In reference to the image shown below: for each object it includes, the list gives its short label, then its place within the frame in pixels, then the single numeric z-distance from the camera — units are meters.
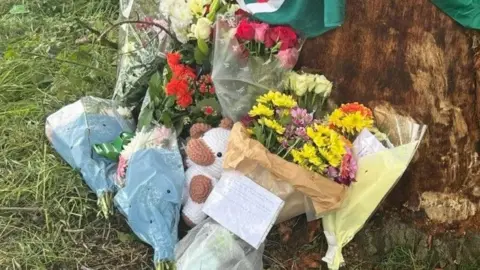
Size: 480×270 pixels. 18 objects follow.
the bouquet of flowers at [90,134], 2.99
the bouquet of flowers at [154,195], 2.72
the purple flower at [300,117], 2.71
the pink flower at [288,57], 2.81
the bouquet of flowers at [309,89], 2.76
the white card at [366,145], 2.67
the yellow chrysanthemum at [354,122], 2.68
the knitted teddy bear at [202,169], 2.79
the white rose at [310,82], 2.76
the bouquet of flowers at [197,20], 2.91
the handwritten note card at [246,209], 2.63
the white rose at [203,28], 2.90
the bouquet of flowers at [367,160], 2.63
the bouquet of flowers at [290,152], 2.59
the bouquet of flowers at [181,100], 2.94
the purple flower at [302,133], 2.67
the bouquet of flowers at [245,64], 2.82
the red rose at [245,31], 2.80
